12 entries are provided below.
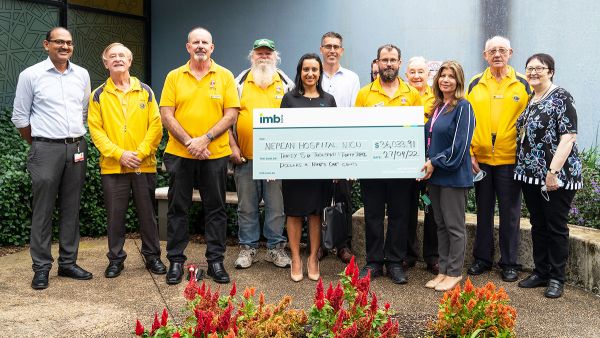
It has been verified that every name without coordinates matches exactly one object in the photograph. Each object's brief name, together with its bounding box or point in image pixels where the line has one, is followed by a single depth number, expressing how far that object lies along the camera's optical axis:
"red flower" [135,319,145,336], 3.01
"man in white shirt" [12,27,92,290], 5.43
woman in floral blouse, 5.11
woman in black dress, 5.65
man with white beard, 6.04
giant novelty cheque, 5.58
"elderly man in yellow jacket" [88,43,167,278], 5.66
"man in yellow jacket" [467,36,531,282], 5.60
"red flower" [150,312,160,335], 3.13
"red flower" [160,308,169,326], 3.13
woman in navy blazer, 5.25
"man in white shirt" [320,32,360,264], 6.39
